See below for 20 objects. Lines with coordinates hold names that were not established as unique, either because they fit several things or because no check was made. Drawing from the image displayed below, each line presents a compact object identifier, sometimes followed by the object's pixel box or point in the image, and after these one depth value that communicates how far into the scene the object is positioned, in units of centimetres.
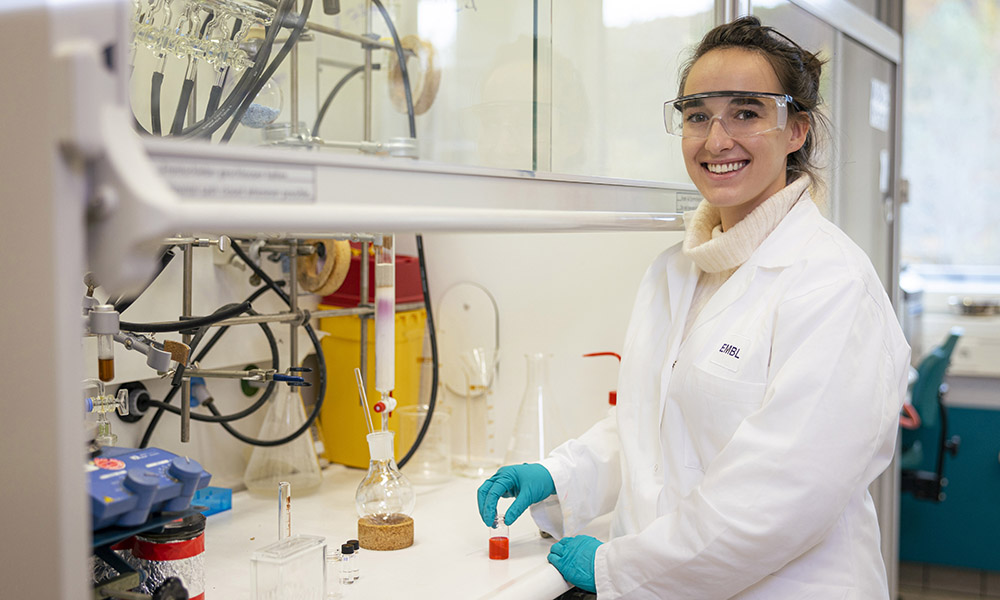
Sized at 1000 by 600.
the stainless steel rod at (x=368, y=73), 114
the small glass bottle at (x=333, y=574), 121
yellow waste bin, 187
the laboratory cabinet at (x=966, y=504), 332
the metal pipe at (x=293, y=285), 165
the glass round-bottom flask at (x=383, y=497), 143
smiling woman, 115
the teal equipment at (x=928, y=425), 301
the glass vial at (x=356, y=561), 124
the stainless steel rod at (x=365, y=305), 177
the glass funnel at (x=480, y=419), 192
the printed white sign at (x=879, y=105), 239
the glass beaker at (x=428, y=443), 185
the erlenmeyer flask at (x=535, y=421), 180
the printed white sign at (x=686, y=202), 162
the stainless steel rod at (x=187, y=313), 144
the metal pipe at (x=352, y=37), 119
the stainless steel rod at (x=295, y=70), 114
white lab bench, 125
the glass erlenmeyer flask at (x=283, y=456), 170
